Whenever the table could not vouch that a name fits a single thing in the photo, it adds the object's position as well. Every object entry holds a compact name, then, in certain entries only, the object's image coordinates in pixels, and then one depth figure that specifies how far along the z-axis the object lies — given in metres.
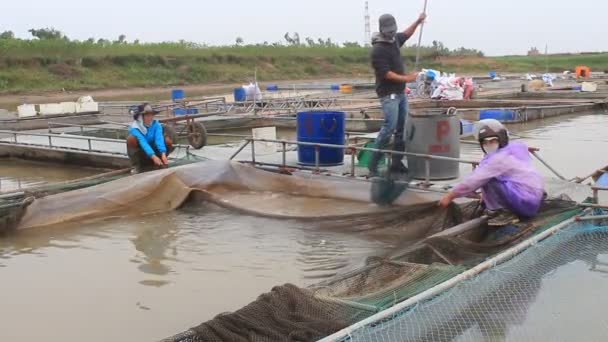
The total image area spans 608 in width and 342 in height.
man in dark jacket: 7.64
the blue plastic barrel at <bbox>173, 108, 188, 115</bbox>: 17.88
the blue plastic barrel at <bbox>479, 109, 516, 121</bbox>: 17.75
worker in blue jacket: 9.10
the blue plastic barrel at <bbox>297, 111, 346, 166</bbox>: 8.78
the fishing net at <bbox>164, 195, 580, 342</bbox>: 3.62
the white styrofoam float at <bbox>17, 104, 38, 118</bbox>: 18.97
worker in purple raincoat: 5.70
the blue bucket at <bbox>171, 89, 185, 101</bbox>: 21.75
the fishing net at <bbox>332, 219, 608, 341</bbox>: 3.72
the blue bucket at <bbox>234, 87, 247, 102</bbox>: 20.91
